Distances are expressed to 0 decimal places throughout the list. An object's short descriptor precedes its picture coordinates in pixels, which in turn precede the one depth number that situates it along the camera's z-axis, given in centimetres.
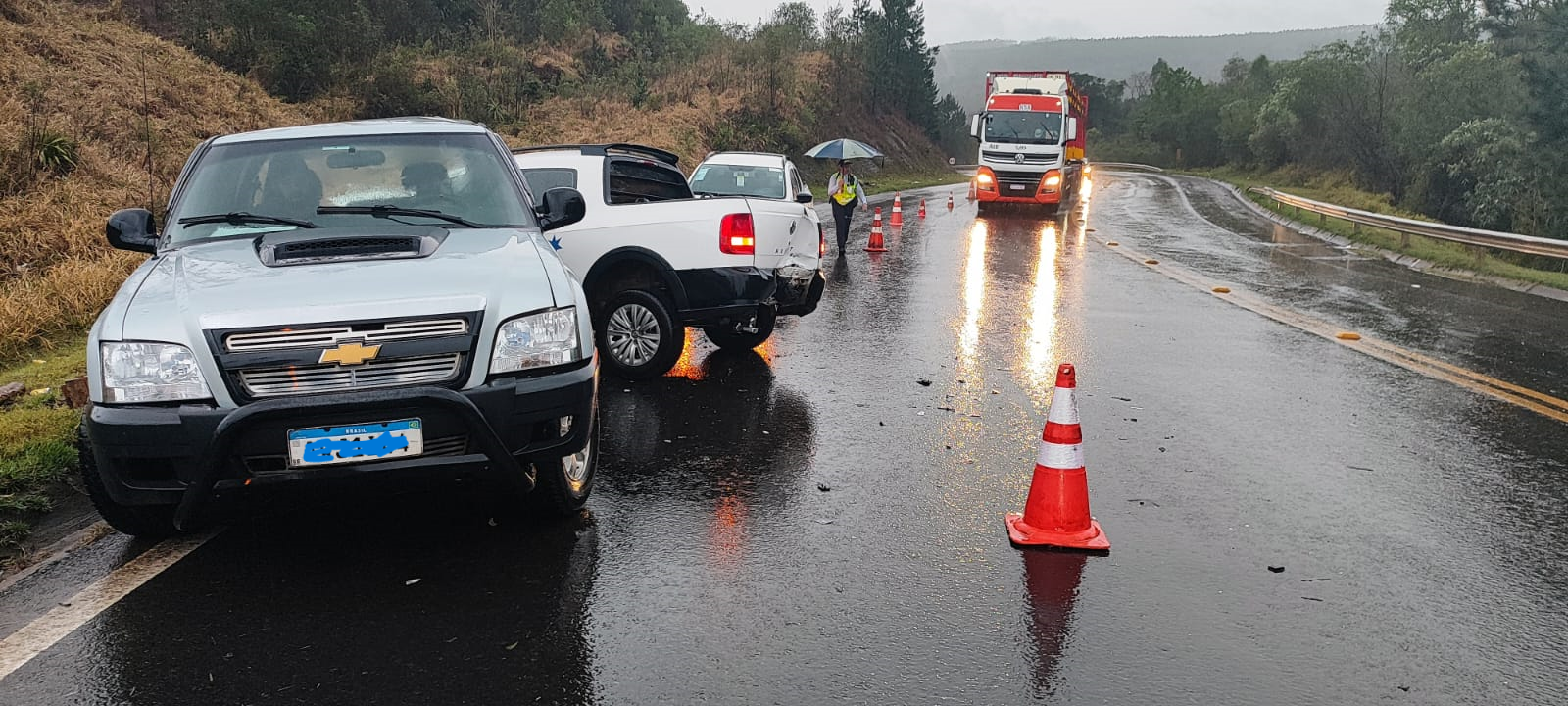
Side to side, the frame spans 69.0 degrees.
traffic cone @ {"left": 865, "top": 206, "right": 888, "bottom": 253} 1944
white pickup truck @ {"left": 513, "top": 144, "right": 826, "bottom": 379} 850
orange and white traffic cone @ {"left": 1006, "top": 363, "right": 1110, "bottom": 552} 504
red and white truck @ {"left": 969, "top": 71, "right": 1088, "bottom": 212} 2947
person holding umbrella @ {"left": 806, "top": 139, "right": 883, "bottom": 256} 1902
